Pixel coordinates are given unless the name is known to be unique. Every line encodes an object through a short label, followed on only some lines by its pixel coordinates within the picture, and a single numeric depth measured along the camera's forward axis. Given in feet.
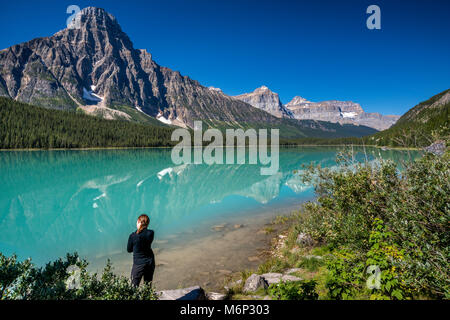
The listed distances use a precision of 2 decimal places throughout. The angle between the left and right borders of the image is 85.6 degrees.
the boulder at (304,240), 46.03
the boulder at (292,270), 35.75
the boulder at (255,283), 30.76
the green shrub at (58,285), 18.13
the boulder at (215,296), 28.40
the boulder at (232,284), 34.39
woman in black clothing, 24.64
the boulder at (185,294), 26.43
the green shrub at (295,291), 19.15
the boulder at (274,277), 32.54
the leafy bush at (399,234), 16.96
